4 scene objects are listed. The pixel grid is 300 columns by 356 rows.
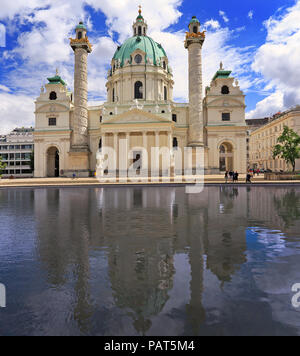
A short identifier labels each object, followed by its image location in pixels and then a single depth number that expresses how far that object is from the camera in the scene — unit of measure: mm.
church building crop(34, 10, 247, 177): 47719
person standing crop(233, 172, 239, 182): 31331
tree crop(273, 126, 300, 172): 33812
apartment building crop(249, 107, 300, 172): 55028
